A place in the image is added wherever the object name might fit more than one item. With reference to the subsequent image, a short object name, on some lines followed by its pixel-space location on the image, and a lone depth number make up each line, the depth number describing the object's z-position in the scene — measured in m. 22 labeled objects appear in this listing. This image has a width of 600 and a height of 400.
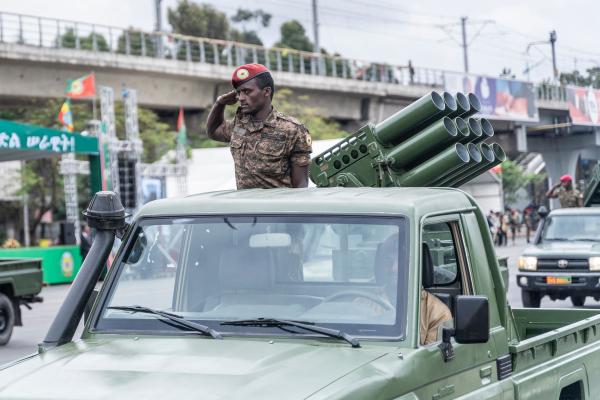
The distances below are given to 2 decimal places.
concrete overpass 40.53
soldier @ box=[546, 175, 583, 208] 22.64
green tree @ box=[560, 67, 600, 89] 54.62
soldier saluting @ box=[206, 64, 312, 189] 6.60
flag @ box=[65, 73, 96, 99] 37.84
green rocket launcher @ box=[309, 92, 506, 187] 7.68
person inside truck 4.70
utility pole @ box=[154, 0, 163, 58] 60.09
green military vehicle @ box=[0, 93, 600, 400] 4.11
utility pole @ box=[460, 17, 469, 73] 86.81
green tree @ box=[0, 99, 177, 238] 45.41
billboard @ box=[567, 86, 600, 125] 54.82
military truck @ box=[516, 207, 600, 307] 16.88
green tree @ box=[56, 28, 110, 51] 42.16
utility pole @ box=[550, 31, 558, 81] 78.69
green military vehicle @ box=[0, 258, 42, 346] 15.00
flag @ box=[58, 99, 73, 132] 36.09
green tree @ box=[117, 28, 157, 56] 43.96
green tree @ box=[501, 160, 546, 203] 75.00
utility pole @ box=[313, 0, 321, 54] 67.21
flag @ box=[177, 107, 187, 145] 37.91
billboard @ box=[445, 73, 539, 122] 56.91
